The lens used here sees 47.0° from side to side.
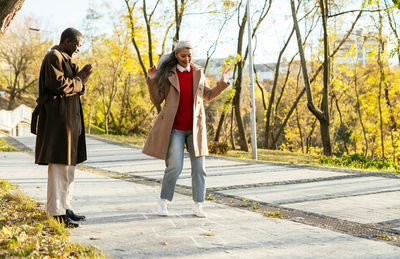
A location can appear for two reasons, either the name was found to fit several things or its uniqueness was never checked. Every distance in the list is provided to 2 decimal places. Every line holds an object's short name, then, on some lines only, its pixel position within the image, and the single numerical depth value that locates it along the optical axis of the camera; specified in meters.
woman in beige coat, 5.11
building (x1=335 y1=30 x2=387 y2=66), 25.53
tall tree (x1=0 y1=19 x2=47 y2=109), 41.34
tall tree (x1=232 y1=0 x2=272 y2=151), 22.94
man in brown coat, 4.34
